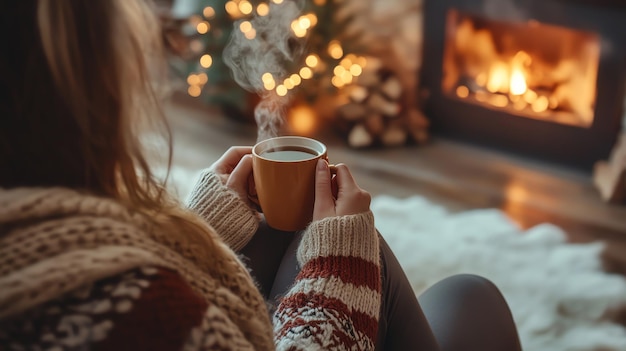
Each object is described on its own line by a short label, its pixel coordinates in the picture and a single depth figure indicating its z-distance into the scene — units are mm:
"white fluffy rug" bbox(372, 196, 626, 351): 1789
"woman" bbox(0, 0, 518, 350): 646
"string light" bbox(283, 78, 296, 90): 2653
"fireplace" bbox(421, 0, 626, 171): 2393
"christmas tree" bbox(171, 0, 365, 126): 2572
